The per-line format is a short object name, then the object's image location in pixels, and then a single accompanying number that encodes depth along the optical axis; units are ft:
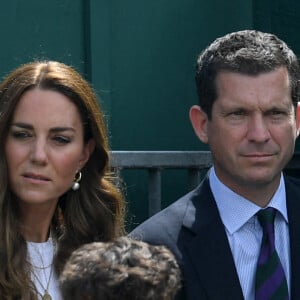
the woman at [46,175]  19.48
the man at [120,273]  14.17
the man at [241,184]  18.12
